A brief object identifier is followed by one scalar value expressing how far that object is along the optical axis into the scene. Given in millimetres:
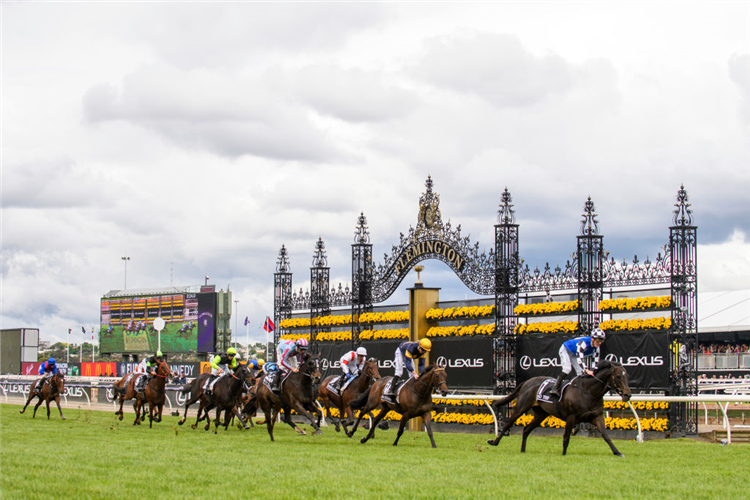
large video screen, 53062
